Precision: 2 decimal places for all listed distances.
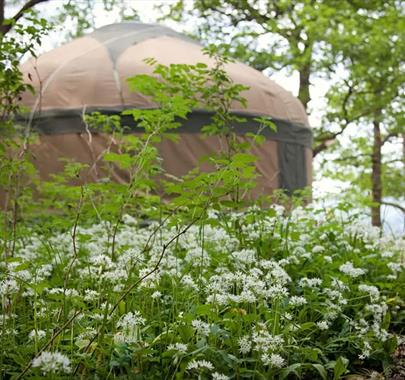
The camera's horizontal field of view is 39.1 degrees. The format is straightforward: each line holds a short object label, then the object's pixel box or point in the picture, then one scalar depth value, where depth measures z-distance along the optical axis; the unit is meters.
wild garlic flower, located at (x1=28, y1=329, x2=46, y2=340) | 1.98
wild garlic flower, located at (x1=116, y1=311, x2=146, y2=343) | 1.88
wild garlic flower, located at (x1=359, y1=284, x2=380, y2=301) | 2.49
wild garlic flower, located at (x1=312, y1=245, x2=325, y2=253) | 3.23
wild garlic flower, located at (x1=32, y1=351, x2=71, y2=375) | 1.41
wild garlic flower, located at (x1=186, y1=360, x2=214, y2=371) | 1.68
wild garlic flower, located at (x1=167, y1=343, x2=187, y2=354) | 1.86
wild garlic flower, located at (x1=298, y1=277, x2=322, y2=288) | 2.51
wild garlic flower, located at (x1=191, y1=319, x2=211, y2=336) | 1.95
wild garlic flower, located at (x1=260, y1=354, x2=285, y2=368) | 1.82
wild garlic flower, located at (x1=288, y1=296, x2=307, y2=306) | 2.18
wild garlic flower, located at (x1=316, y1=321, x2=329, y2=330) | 2.24
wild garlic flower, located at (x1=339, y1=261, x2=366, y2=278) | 2.51
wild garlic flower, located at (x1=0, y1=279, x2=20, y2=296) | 2.02
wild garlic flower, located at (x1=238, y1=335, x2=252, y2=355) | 1.94
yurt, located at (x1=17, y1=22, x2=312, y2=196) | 7.53
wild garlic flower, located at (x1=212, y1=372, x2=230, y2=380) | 1.74
